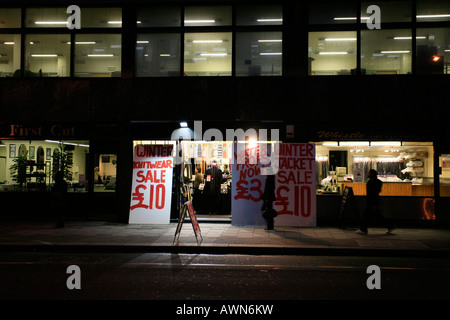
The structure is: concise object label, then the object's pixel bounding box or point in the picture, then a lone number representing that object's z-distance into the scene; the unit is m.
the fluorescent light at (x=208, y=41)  13.22
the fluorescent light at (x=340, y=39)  12.78
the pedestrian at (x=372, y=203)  11.13
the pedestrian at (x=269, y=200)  11.73
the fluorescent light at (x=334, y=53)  12.79
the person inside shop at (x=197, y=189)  14.37
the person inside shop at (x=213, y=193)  14.20
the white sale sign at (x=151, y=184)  12.51
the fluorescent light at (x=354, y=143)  12.83
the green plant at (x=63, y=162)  13.70
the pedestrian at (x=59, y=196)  12.12
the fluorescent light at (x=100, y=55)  13.50
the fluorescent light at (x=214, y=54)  13.15
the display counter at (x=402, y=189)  12.61
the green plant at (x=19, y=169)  13.67
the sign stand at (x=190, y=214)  9.76
